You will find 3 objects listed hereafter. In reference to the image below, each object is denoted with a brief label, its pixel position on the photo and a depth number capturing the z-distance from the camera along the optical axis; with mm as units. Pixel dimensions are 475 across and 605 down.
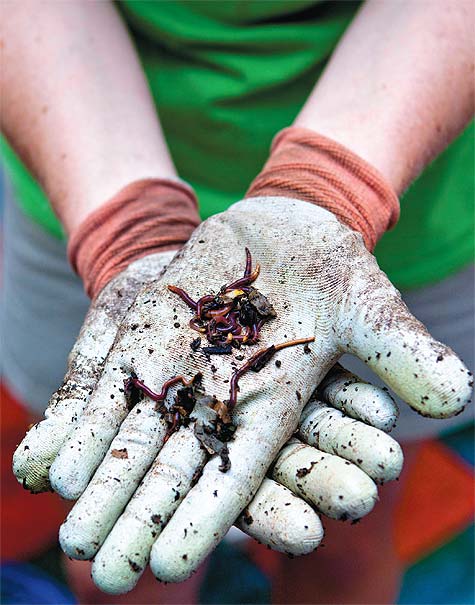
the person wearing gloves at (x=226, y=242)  609
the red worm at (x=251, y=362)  625
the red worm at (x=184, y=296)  652
